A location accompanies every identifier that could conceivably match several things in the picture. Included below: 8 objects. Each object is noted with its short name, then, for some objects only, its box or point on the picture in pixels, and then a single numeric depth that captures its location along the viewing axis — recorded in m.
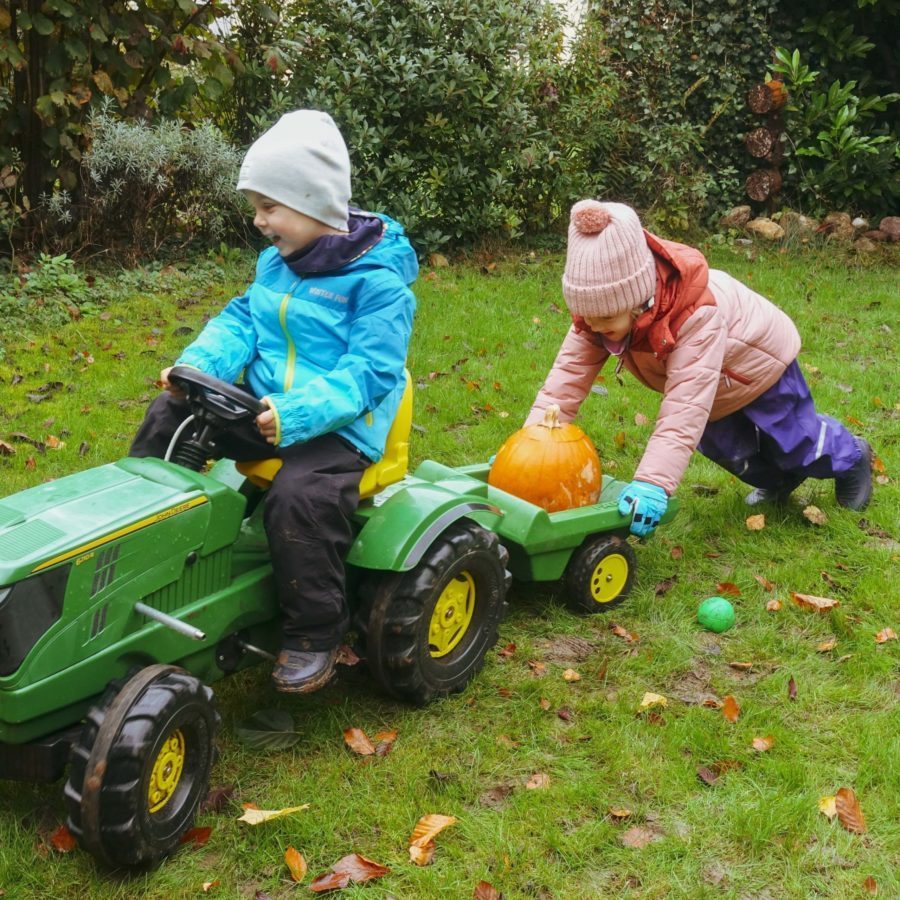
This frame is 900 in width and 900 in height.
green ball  3.96
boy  2.97
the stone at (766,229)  10.33
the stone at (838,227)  10.29
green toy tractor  2.49
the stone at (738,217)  10.67
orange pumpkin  4.00
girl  3.79
